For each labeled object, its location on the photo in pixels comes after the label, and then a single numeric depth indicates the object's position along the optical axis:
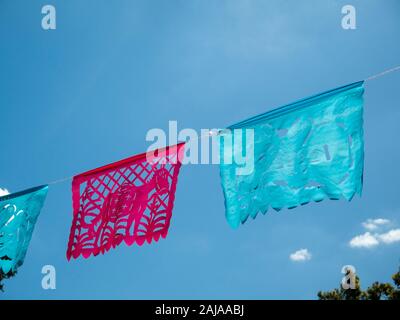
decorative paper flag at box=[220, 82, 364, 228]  4.44
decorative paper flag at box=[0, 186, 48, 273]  6.17
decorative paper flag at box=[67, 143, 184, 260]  5.47
